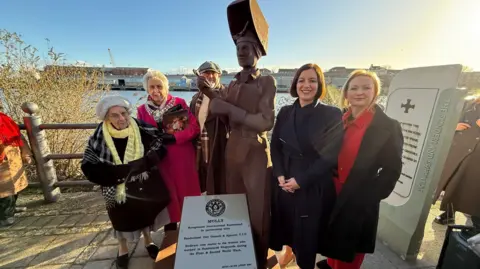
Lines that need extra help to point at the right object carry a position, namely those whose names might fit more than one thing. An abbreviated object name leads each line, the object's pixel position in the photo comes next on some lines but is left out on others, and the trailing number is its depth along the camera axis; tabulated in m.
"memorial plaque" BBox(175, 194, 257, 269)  1.70
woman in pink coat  2.39
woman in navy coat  1.70
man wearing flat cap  2.06
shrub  4.32
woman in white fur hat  2.03
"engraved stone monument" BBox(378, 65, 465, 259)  2.12
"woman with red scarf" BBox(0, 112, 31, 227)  2.84
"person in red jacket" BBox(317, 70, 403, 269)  1.71
